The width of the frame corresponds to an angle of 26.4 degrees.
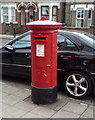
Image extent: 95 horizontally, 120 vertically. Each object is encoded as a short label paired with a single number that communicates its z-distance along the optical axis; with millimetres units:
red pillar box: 3890
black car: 4316
